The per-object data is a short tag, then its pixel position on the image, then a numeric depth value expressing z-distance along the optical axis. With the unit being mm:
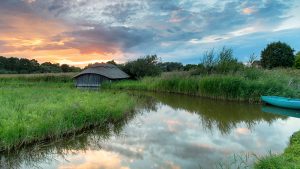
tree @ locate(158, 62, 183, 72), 36557
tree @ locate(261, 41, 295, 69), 31164
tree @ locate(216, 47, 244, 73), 16178
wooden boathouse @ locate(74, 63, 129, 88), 23282
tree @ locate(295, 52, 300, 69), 29933
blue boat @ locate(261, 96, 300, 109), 10480
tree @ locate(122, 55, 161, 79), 25745
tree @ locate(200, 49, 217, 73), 17627
